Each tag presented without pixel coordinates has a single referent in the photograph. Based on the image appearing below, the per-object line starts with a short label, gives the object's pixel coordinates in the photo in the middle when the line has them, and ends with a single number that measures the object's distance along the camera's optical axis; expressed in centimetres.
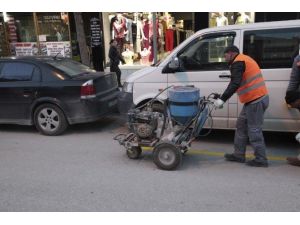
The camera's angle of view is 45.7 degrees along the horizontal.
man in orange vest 484
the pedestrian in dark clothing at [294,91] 511
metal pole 978
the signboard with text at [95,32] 1198
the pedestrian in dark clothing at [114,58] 1091
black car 685
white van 553
